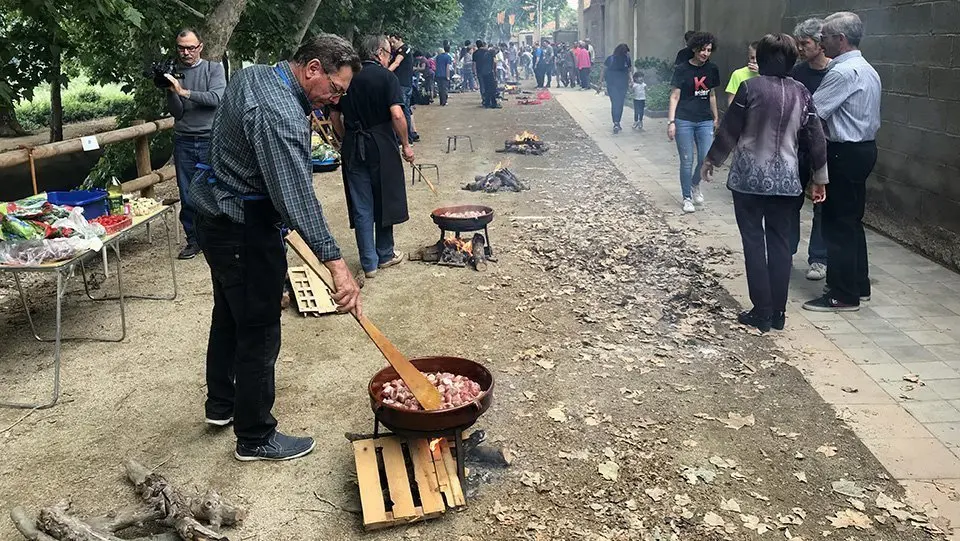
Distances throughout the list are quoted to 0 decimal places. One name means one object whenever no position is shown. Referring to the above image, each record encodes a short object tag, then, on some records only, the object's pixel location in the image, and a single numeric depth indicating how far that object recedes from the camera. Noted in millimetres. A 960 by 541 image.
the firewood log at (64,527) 3188
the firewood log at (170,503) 3295
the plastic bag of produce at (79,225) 5062
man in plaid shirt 3447
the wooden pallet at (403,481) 3494
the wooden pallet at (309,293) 6395
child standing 17422
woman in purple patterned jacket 5371
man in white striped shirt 5781
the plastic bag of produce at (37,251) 4691
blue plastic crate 5910
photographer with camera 7125
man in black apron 6891
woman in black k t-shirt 8961
